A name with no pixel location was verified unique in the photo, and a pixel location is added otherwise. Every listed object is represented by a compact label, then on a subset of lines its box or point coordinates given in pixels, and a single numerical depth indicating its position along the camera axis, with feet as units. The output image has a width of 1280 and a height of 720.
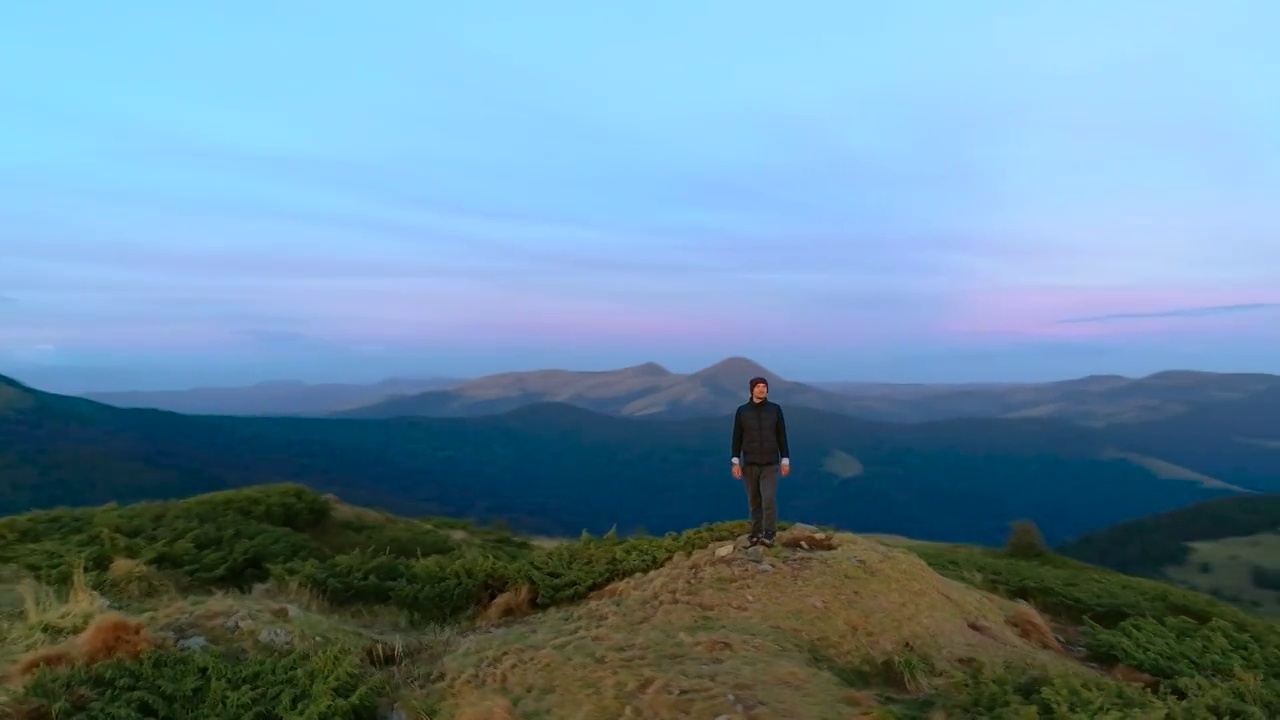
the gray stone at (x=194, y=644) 25.07
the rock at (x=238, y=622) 26.63
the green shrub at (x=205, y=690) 21.71
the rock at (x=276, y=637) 25.98
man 36.70
